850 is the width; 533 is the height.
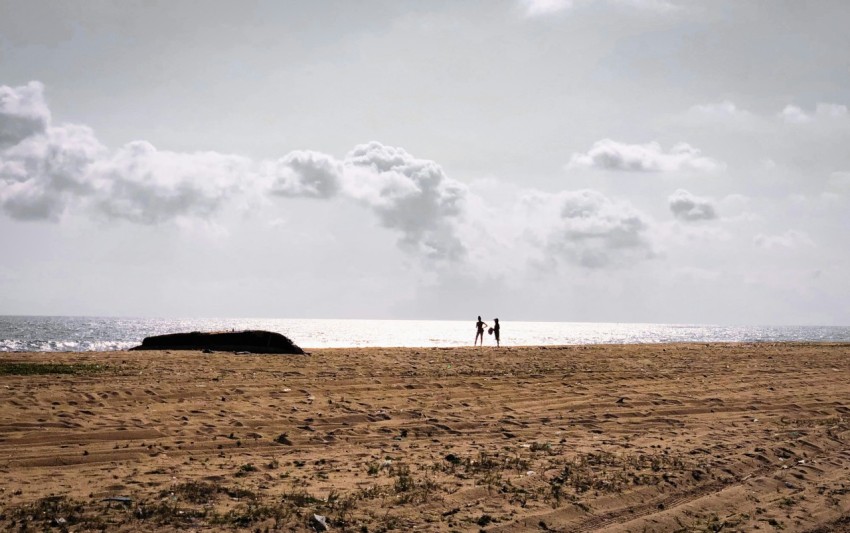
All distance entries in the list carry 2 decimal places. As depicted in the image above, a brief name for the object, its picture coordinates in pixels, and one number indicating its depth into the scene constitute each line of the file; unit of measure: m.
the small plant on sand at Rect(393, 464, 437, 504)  7.71
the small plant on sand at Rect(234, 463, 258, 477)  8.64
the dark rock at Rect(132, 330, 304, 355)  28.15
